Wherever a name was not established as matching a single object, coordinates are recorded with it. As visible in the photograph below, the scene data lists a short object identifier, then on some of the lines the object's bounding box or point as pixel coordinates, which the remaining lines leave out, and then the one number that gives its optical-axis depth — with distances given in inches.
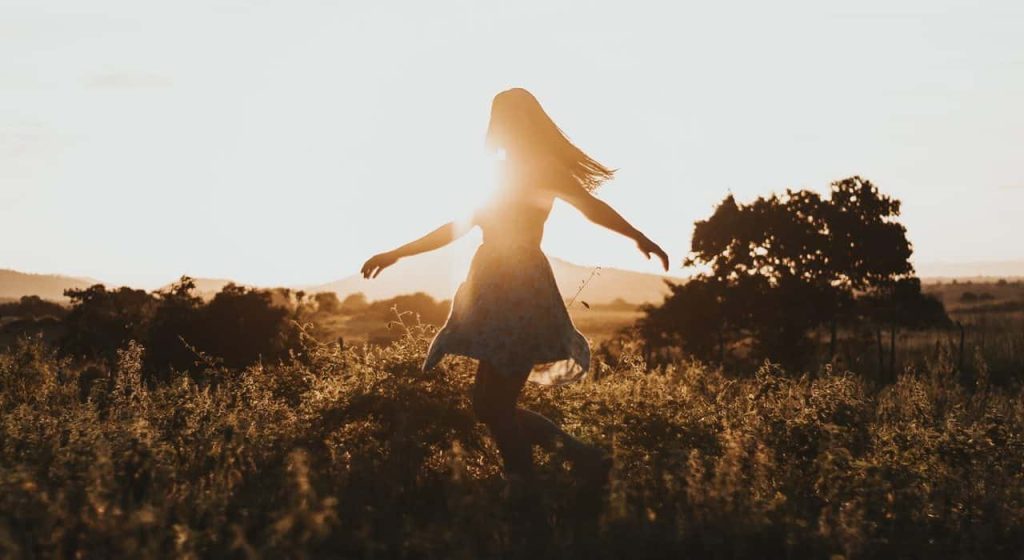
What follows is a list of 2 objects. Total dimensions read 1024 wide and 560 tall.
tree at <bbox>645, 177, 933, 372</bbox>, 951.0
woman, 235.6
